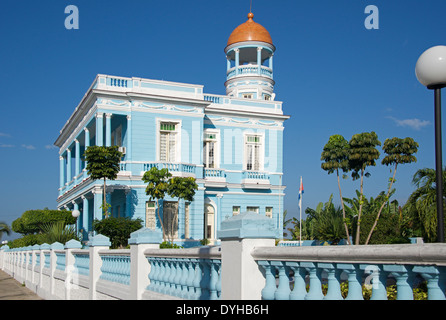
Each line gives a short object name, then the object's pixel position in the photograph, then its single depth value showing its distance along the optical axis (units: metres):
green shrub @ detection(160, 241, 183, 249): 22.42
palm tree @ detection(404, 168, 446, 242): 14.88
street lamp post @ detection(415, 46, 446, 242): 5.79
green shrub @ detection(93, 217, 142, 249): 22.27
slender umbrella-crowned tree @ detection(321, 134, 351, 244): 33.62
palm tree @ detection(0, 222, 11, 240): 63.25
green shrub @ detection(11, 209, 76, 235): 34.31
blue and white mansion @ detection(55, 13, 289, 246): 28.77
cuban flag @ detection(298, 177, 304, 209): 30.92
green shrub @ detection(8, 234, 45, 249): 26.89
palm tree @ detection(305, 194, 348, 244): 28.09
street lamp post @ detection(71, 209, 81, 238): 28.06
